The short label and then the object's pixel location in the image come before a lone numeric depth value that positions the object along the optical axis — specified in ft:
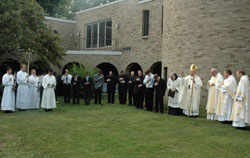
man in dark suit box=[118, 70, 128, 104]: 53.36
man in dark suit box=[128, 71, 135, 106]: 51.47
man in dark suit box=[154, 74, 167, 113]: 41.55
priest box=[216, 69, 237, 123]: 33.12
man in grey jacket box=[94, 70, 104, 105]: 53.11
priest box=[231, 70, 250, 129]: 30.63
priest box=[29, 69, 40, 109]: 44.30
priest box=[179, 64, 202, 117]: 39.22
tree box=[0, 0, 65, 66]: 50.83
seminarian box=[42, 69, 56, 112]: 42.36
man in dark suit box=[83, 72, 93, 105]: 52.05
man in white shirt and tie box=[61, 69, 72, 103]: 53.16
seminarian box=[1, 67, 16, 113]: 40.14
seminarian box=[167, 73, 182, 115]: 40.50
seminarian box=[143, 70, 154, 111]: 43.91
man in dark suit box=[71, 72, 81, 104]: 52.85
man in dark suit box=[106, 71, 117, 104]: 54.50
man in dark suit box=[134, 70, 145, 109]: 46.78
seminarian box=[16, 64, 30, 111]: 42.50
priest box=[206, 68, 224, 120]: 36.24
